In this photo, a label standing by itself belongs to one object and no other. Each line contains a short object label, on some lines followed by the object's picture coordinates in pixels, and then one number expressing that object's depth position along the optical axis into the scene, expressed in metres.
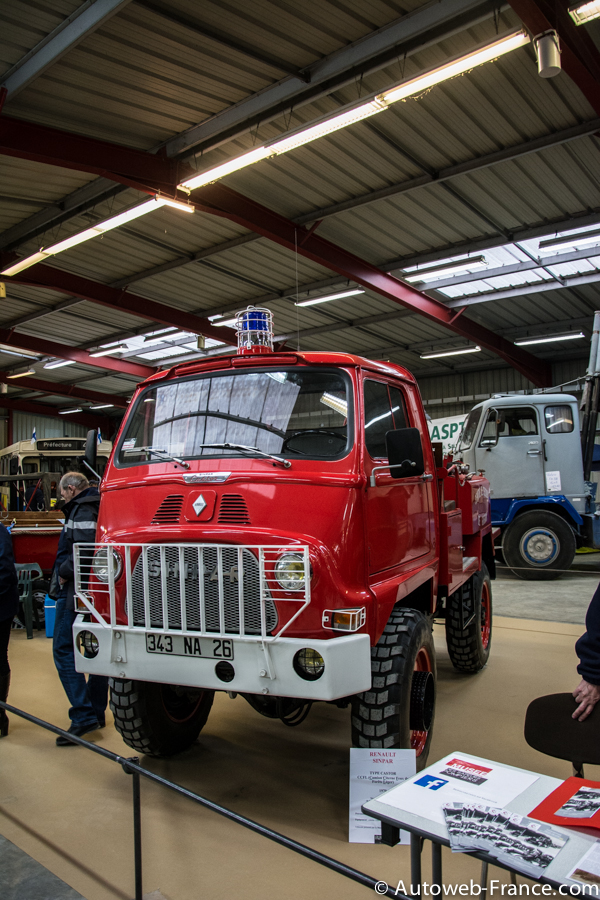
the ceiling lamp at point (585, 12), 5.20
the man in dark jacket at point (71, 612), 4.26
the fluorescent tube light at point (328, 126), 6.59
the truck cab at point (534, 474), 10.55
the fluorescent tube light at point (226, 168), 7.48
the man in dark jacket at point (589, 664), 2.22
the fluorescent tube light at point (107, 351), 18.37
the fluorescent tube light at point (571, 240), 10.87
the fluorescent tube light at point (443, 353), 17.52
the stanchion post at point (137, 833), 2.54
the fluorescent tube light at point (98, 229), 8.79
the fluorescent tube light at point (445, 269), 12.07
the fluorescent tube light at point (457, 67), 5.74
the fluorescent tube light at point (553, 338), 16.39
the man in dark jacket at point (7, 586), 4.24
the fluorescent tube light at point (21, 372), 20.30
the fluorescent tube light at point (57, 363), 18.99
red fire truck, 2.85
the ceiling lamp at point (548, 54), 5.67
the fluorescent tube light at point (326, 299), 13.41
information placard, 2.92
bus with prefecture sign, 12.80
